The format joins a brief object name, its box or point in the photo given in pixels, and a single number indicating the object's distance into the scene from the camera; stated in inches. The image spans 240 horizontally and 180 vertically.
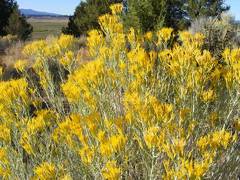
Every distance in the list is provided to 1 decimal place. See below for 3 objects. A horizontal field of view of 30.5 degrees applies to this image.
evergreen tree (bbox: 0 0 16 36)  986.1
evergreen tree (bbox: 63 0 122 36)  837.2
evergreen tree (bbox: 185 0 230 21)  708.8
